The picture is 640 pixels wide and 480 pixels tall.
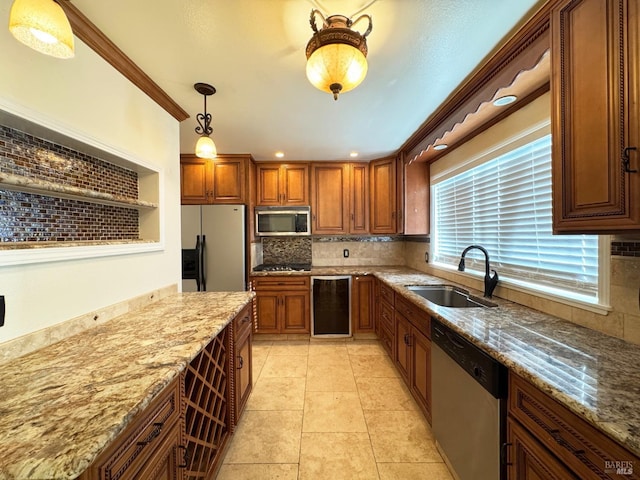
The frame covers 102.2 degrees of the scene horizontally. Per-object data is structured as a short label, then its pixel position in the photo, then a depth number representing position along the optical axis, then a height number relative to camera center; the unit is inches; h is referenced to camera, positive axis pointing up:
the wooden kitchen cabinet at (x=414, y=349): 72.3 -35.6
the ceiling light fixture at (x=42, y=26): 31.2 +26.9
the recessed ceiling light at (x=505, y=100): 65.1 +35.5
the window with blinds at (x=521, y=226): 57.9 +3.6
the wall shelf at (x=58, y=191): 38.8 +9.2
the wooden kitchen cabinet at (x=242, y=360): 70.3 -35.4
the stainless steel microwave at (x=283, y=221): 140.7 +10.3
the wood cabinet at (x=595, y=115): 34.6 +18.2
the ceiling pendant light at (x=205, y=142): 71.2 +27.3
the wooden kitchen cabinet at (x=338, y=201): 144.8 +21.5
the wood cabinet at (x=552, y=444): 27.7 -25.9
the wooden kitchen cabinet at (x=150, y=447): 27.6 -25.8
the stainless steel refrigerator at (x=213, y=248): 124.8 -3.8
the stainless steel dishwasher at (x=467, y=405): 43.8 -33.4
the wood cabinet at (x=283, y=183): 143.9 +31.7
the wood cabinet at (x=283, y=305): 134.1 -33.9
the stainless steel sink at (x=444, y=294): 89.2 -20.5
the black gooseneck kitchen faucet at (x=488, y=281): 78.2 -13.1
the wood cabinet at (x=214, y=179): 132.0 +31.4
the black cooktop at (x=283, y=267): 136.1 -15.4
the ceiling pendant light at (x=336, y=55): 44.1 +31.7
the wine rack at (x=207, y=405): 50.1 -36.0
